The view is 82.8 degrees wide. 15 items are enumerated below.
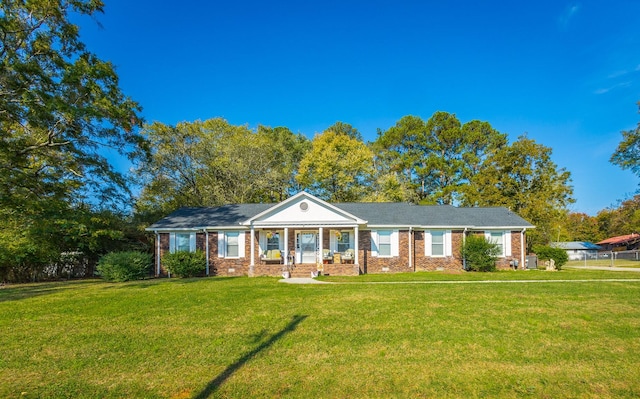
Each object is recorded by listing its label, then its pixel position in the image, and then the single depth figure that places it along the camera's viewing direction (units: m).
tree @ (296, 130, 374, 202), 33.00
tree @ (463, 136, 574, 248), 30.86
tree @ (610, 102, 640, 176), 28.45
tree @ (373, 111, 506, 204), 38.97
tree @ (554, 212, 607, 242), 56.81
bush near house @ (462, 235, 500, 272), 19.61
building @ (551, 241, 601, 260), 53.66
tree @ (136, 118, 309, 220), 28.91
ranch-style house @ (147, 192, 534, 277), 19.53
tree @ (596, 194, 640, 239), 42.38
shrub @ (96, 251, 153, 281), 17.67
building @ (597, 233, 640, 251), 48.62
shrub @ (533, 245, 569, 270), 21.20
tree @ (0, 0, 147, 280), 13.86
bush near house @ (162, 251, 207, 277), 19.14
